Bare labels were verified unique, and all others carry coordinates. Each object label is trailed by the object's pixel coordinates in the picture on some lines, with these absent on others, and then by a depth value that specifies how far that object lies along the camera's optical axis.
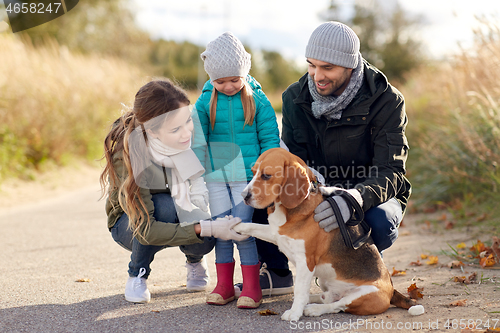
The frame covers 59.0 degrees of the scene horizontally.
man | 3.58
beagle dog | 3.14
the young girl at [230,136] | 3.58
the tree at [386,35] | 25.56
